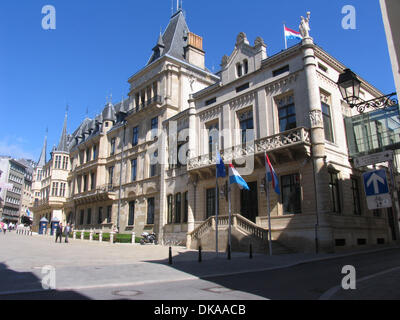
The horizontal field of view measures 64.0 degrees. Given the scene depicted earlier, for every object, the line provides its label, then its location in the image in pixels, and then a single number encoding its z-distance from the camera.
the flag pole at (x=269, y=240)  17.52
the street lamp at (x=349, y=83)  8.25
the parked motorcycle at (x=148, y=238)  29.74
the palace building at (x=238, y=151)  19.73
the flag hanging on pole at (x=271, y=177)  18.94
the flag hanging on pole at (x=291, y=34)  24.85
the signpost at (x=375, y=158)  6.62
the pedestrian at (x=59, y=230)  29.82
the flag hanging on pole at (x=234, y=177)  18.18
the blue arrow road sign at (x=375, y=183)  5.81
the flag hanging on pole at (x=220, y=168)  19.88
